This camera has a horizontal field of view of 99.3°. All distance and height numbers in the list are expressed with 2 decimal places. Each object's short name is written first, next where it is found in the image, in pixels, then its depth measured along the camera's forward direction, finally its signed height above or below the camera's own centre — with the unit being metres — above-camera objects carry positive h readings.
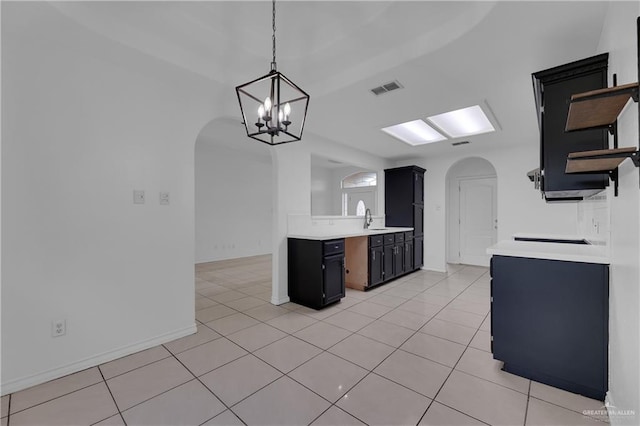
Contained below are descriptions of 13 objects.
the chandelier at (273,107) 1.73 +1.14
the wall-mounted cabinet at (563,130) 1.73 +0.56
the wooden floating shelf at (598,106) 1.03 +0.44
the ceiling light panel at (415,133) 4.00 +1.26
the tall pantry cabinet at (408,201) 5.54 +0.21
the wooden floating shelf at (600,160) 1.02 +0.22
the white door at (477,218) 6.14 -0.16
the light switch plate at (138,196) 2.38 +0.13
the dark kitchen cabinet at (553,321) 1.72 -0.76
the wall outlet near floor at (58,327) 1.98 -0.86
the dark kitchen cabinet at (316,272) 3.39 -0.78
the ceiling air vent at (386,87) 2.65 +1.24
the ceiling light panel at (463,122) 3.50 +1.26
